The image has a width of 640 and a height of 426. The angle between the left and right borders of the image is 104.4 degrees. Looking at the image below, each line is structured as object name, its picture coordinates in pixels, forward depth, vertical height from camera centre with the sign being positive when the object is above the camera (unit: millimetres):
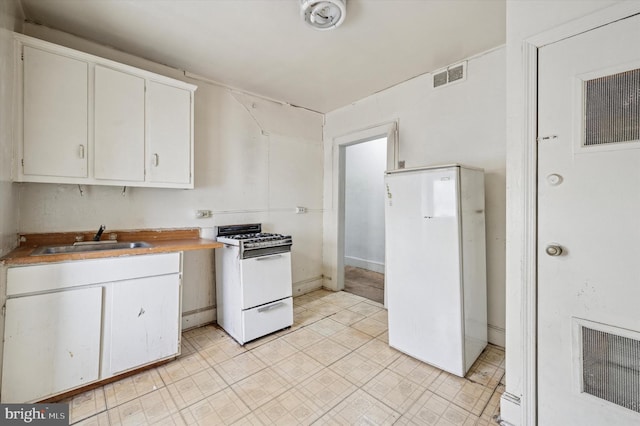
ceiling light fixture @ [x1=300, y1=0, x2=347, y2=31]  1646 +1408
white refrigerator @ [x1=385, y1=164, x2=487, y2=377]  1865 -421
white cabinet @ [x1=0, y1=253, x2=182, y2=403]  1488 -741
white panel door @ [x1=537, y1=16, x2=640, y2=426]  1154 -79
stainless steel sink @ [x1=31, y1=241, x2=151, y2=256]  1885 -277
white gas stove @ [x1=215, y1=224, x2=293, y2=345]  2336 -724
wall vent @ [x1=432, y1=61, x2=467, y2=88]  2461 +1417
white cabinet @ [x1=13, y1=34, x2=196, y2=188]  1688 +716
